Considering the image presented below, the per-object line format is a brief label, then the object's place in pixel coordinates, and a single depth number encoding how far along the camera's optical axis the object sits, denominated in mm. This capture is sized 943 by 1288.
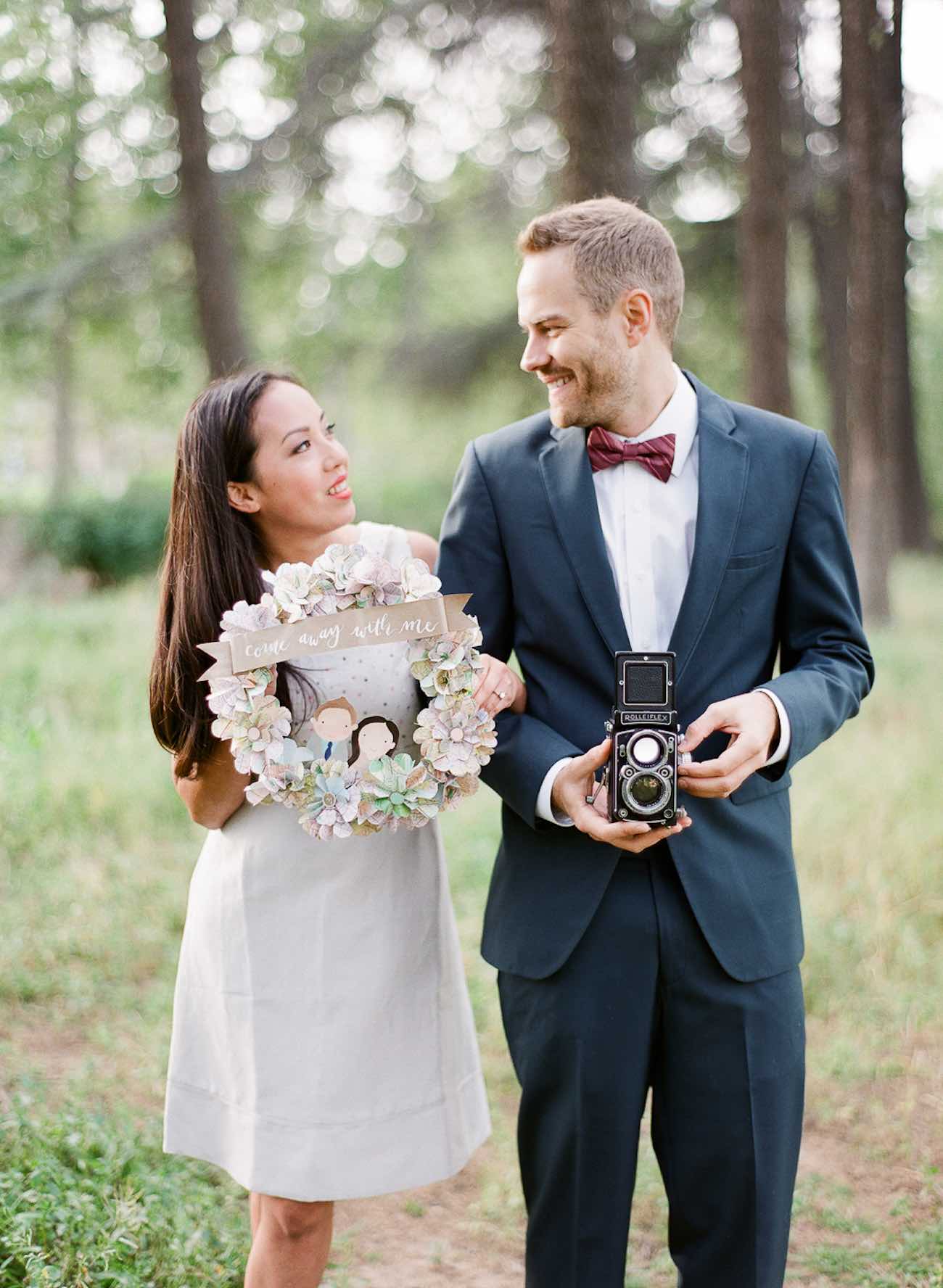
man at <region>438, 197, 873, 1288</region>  2436
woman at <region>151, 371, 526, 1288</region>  2570
